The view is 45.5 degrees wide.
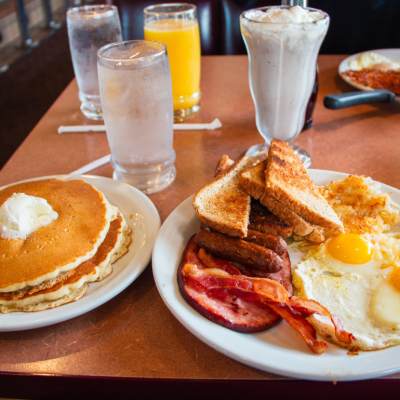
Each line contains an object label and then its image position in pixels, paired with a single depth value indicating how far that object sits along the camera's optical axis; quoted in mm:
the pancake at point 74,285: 411
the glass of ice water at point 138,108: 511
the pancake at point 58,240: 417
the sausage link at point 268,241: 433
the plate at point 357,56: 765
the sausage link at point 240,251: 418
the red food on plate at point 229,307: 384
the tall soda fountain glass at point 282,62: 517
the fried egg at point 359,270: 382
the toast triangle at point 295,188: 461
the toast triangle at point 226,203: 450
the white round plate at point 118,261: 395
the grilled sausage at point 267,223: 458
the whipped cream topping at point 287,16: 519
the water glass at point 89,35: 689
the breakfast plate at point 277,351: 347
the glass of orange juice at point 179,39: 677
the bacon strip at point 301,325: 368
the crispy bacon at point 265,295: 378
